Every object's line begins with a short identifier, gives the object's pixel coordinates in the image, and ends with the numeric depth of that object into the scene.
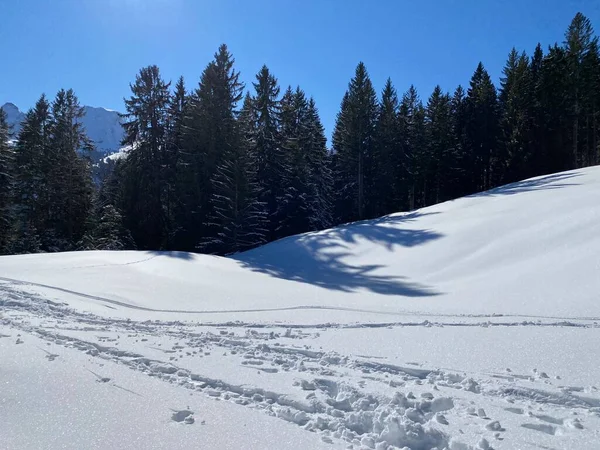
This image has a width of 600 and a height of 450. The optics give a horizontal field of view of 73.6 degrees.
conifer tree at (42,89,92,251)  27.03
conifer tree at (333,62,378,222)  36.97
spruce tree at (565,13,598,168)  37.09
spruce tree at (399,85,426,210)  39.41
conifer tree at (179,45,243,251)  25.64
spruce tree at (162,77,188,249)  26.67
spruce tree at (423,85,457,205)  38.91
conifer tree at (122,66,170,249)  28.19
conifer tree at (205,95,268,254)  23.23
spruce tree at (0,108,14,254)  25.67
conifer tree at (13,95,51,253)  25.06
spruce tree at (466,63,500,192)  39.78
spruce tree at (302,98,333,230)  28.86
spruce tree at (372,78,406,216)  38.16
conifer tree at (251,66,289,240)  28.56
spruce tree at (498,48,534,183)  37.59
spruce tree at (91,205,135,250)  24.23
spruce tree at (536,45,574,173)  37.47
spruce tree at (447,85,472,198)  39.56
